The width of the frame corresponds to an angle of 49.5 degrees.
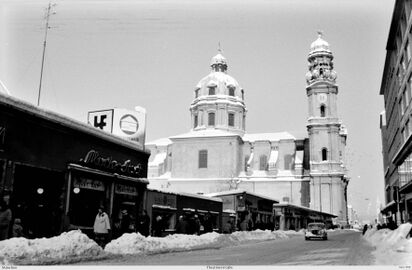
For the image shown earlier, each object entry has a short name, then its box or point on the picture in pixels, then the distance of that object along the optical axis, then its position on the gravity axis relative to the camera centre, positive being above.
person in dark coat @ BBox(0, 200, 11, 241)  10.59 -0.12
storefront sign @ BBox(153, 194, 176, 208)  20.20 +0.91
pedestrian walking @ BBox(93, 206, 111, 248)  13.22 -0.21
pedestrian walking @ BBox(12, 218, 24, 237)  11.23 -0.35
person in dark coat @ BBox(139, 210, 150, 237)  16.27 -0.18
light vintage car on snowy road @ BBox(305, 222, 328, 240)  25.36 -0.49
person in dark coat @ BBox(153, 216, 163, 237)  18.66 -0.33
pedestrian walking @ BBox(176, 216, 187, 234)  18.80 -0.25
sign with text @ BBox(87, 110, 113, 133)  17.82 +3.89
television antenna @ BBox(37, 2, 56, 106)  12.43 +5.51
